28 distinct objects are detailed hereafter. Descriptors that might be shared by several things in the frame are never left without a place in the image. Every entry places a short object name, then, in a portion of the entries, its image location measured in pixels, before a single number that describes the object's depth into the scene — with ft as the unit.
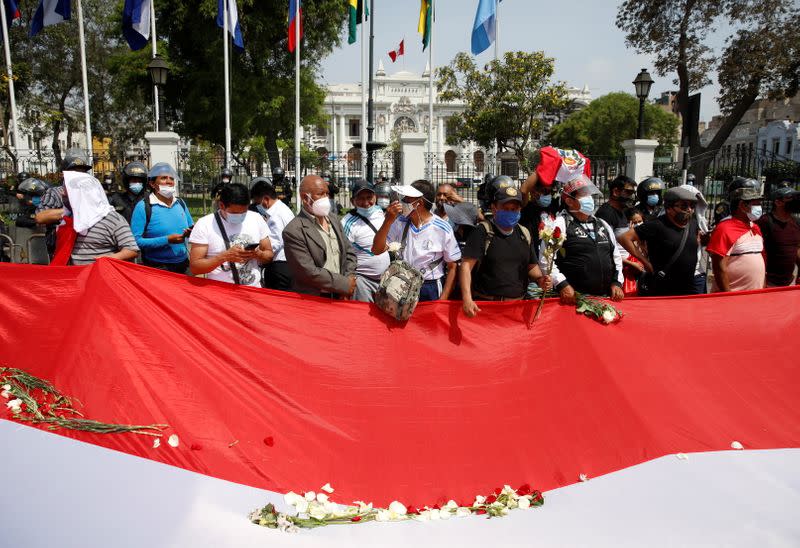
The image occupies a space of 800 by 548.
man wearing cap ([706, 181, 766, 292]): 18.49
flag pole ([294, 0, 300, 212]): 52.95
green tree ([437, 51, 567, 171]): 89.30
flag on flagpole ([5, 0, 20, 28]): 69.67
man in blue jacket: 19.21
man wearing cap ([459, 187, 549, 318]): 15.06
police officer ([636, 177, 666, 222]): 24.18
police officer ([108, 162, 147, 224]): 21.84
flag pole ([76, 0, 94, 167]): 68.49
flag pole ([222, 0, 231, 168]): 60.44
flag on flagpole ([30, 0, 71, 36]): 60.75
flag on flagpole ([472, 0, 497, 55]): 64.69
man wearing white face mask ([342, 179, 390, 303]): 17.94
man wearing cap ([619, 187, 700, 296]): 18.10
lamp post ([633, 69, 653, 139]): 50.16
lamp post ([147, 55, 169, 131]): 53.21
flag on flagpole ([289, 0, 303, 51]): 62.34
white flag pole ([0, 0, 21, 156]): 67.88
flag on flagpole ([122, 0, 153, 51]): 55.72
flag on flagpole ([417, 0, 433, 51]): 72.28
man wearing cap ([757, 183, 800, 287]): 20.83
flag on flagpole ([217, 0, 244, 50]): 60.49
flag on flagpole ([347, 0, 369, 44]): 68.69
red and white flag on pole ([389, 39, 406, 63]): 94.23
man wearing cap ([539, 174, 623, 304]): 16.08
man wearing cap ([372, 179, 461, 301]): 16.38
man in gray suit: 14.88
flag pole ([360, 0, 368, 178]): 69.87
